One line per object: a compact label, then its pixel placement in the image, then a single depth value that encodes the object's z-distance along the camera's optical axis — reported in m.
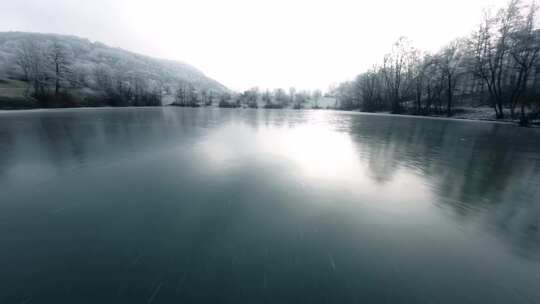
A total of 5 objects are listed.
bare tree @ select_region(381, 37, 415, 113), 43.09
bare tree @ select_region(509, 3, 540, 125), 21.27
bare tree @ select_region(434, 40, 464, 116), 31.25
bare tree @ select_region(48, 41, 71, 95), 51.32
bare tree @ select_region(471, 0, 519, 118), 23.48
